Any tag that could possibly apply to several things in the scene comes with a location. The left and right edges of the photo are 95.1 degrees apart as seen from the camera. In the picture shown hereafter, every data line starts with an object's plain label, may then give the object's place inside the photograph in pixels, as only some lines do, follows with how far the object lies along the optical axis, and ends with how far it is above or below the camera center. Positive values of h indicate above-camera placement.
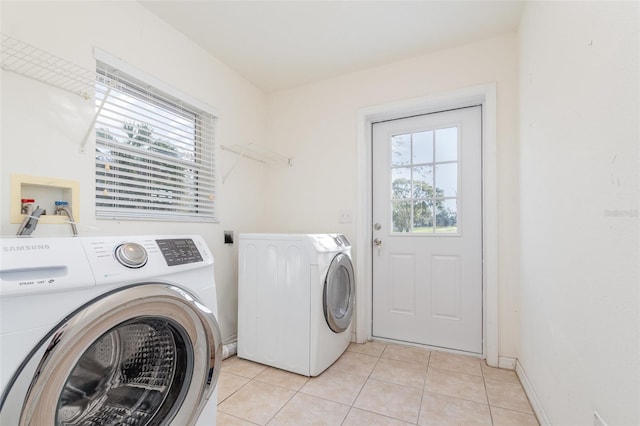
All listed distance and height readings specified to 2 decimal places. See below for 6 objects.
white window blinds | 1.66 +0.38
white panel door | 2.30 -0.13
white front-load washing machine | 0.68 -0.33
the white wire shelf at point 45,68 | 1.27 +0.68
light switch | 2.56 -0.02
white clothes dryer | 1.90 -0.60
